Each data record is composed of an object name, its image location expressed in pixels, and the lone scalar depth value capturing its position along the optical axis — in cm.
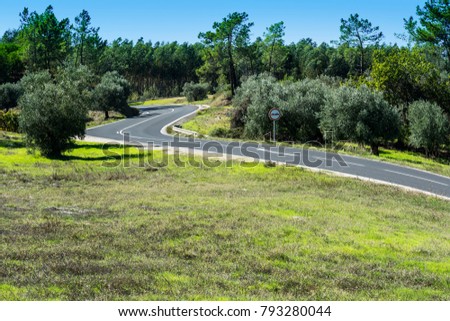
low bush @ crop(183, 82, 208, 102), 12250
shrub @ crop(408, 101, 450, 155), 5728
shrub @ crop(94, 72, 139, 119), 8044
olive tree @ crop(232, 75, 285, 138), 5612
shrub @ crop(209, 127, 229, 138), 6114
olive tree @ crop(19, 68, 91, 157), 4078
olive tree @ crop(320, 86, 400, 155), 4750
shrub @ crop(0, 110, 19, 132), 6656
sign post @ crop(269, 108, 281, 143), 4131
